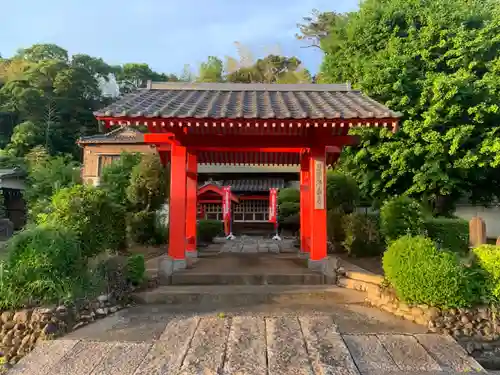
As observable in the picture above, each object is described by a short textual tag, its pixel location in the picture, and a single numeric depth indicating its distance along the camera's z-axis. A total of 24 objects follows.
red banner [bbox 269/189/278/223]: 19.11
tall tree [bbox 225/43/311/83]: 38.94
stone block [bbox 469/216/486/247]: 8.22
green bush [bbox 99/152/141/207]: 11.25
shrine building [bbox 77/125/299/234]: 22.73
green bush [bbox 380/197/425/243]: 8.98
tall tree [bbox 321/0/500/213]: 11.74
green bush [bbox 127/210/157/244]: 11.09
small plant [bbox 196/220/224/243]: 14.81
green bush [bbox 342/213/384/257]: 9.62
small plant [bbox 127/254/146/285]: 6.51
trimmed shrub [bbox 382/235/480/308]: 5.18
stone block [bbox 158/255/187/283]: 7.25
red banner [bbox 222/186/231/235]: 19.27
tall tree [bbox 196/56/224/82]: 41.81
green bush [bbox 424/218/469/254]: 10.69
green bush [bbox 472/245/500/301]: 5.38
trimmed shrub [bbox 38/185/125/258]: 5.98
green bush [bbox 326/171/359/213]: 11.41
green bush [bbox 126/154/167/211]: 10.92
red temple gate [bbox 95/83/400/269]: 6.64
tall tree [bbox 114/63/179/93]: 49.66
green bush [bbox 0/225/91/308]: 5.00
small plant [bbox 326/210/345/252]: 10.49
